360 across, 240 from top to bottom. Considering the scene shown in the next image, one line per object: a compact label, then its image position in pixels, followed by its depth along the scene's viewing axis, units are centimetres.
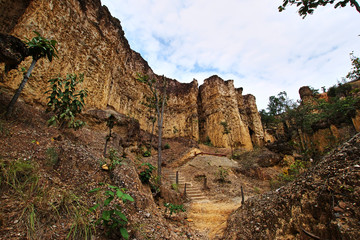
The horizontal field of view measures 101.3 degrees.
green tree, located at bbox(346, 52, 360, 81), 947
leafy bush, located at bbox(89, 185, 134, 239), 181
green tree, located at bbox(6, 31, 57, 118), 521
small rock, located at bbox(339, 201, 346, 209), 197
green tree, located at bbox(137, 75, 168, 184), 862
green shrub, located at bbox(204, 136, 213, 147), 2615
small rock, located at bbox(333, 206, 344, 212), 196
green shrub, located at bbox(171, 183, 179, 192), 819
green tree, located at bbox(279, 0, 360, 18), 366
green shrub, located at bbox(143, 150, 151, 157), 1512
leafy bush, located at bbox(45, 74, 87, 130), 624
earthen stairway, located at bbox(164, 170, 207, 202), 810
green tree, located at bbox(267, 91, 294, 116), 2619
